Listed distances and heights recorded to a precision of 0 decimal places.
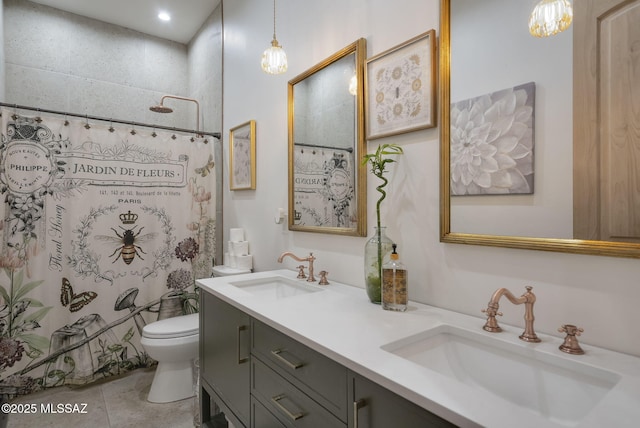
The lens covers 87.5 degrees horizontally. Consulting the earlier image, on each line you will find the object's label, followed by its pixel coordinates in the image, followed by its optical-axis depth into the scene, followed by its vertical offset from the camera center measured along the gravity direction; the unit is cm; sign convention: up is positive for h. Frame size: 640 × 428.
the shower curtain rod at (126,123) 203 +65
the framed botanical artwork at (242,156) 237 +42
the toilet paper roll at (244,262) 239 -36
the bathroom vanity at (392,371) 64 -39
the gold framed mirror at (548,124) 84 +24
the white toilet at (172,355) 207 -90
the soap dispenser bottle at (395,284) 116 -26
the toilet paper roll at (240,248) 242 -26
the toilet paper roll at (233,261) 243 -36
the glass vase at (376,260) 128 -19
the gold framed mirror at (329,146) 155 +34
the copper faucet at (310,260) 172 -25
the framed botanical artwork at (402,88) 125 +50
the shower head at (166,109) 291 +93
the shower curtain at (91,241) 206 -20
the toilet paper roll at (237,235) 248 -17
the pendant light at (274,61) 166 +75
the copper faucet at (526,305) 90 -26
